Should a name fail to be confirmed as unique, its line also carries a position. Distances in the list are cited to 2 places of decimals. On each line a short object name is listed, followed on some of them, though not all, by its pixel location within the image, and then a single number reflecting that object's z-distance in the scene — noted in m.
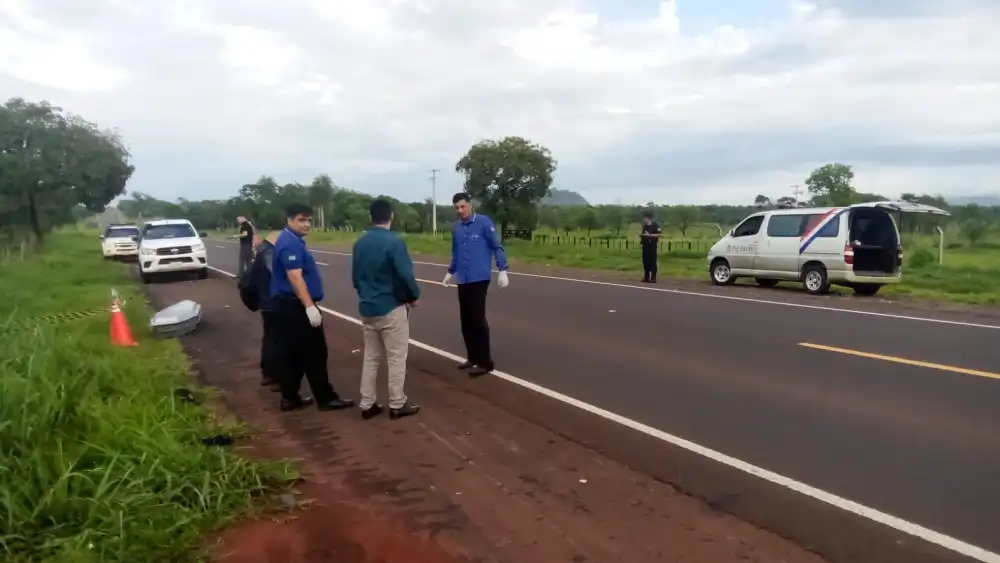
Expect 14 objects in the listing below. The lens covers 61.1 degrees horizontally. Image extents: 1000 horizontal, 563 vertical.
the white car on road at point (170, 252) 22.44
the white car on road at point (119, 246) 33.31
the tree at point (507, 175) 40.53
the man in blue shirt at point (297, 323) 7.29
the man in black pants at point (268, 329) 8.03
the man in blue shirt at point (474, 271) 8.81
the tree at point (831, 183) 48.55
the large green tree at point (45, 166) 32.66
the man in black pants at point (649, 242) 19.78
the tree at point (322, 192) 74.34
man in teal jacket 6.94
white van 16.81
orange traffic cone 10.38
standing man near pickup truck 18.42
